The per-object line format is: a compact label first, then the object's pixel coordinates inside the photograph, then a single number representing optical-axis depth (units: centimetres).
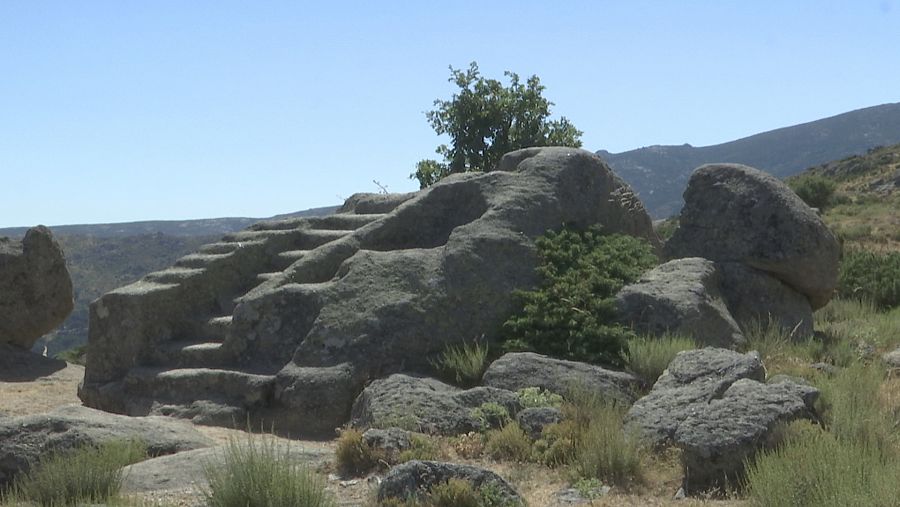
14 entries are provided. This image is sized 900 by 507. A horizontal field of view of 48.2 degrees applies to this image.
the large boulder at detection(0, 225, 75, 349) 1675
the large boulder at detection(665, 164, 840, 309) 1224
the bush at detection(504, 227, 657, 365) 1032
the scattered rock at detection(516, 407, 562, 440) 808
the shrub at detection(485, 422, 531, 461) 777
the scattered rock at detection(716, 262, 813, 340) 1201
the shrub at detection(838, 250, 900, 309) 1662
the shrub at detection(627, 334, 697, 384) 951
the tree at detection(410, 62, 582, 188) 2891
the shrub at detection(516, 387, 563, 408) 874
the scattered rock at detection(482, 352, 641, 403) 913
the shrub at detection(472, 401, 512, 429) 849
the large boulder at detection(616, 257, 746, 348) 1052
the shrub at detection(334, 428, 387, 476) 752
